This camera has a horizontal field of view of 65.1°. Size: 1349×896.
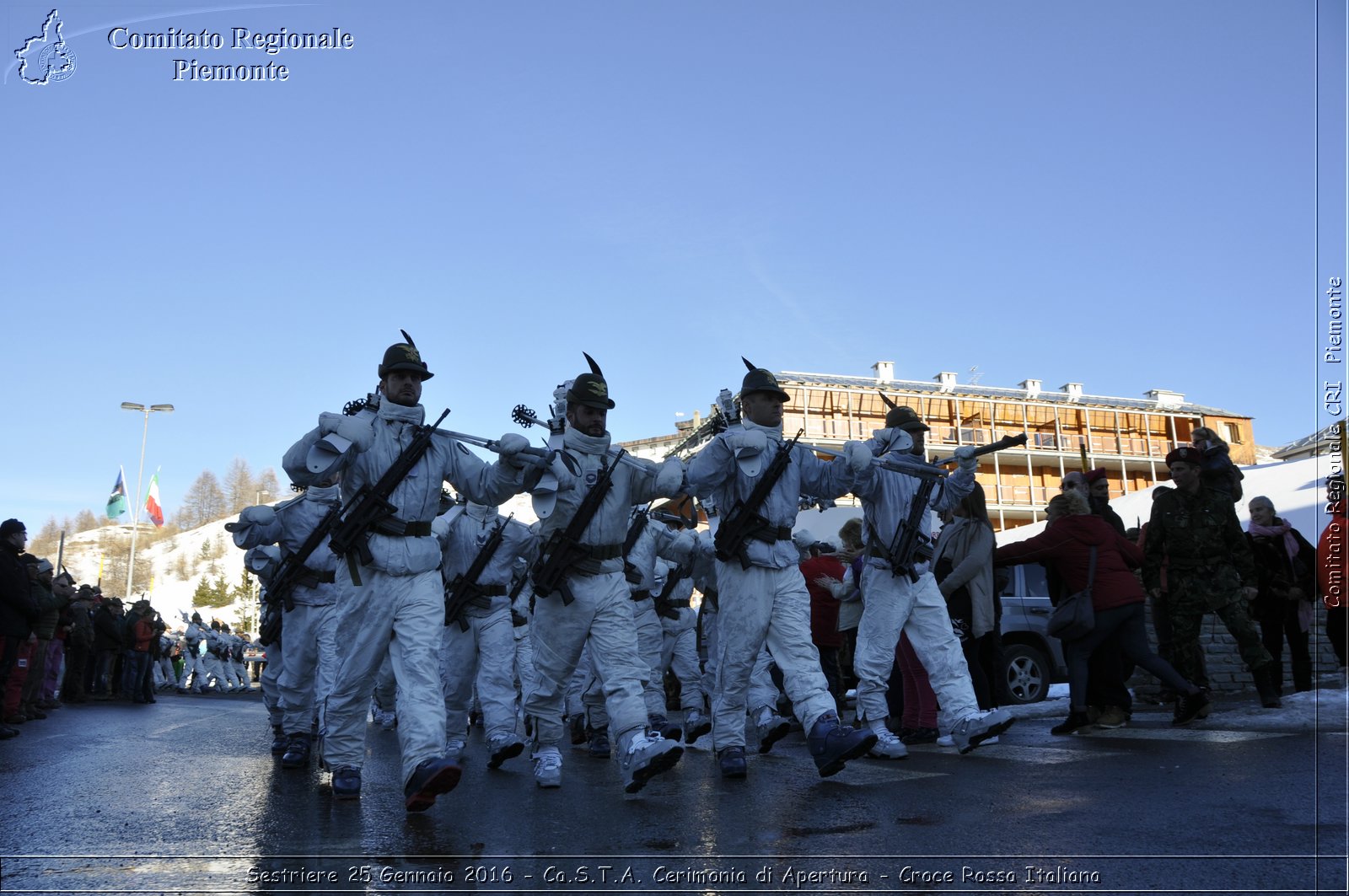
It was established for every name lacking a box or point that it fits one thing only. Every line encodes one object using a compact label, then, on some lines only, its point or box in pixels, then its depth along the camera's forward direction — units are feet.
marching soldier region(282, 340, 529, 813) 19.21
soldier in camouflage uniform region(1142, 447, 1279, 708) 28.14
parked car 37.99
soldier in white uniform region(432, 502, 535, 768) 28.35
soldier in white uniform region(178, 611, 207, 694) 95.91
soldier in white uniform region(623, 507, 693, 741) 31.96
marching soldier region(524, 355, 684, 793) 21.34
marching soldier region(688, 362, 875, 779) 21.76
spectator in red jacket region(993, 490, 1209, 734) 27.48
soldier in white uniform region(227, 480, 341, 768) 28.25
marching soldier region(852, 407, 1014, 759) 23.71
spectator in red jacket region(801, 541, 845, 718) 36.32
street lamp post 155.74
